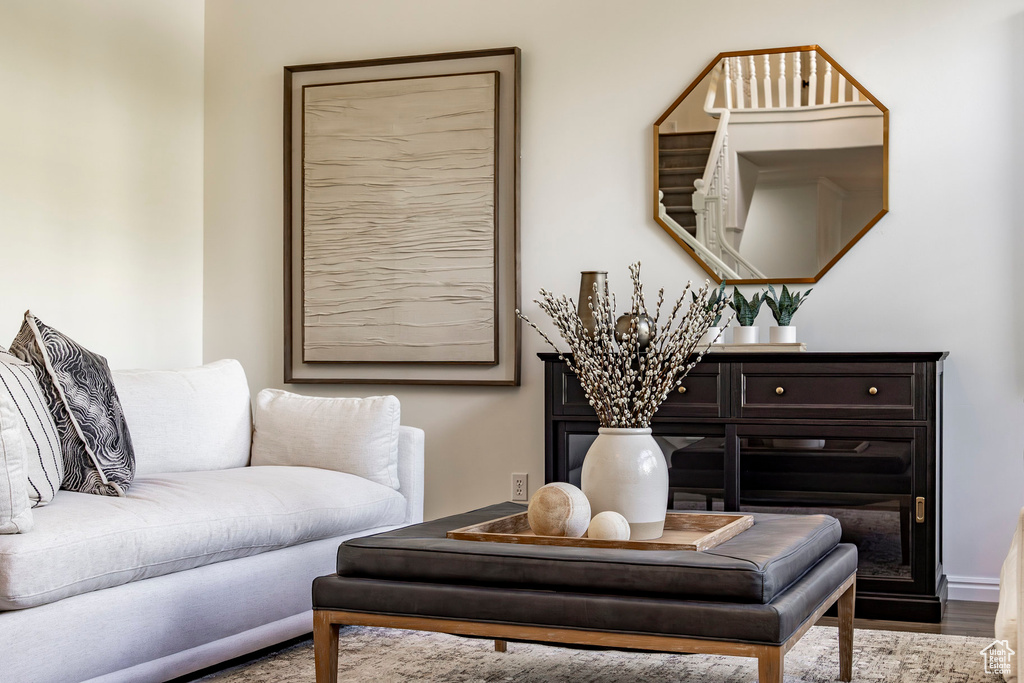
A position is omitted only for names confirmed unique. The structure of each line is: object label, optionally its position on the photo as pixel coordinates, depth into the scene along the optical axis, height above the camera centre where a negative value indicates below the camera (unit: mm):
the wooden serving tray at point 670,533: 2000 -415
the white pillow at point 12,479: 2045 -293
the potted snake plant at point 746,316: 3584 +78
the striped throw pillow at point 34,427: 2305 -220
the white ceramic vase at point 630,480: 2198 -307
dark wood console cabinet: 3197 -364
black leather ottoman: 1766 -472
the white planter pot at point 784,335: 3539 +12
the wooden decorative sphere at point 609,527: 2068 -386
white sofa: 2051 -502
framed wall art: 4160 +485
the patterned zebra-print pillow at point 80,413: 2537 -198
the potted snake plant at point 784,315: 3543 +81
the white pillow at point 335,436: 3232 -322
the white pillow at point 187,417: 3072 -256
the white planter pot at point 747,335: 3582 +11
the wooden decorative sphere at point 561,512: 2098 -360
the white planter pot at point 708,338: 3545 +0
